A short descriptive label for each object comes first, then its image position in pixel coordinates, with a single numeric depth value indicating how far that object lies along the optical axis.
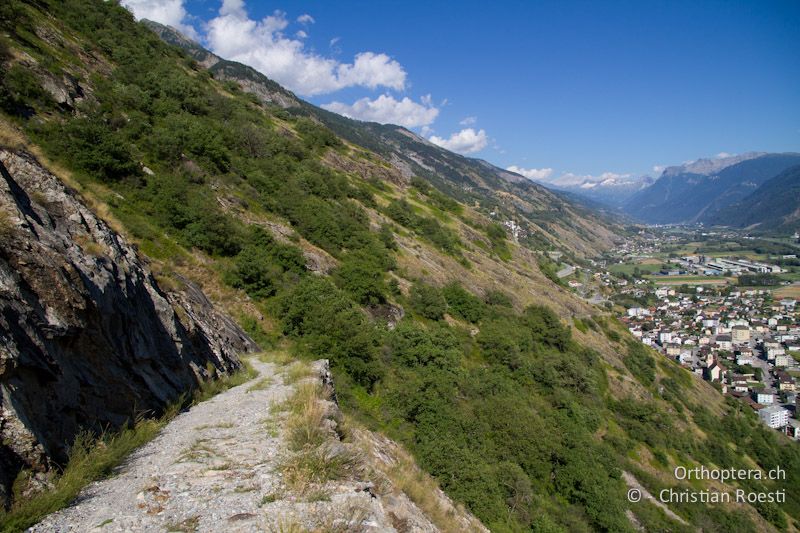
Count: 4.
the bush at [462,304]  36.97
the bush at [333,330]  17.56
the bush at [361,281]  26.78
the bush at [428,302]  31.84
